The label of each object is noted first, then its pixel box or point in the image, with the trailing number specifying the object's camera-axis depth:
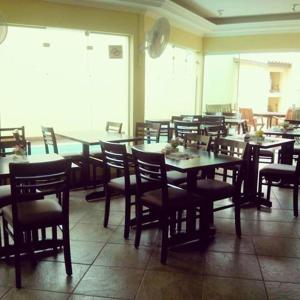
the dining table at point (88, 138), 4.18
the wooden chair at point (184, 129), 5.21
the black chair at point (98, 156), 4.45
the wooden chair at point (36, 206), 2.20
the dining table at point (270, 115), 8.63
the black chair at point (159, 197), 2.62
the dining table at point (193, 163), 2.79
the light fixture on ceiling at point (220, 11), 6.47
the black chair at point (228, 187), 2.98
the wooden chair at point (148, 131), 4.86
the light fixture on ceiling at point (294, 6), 5.97
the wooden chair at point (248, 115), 8.94
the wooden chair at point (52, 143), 4.23
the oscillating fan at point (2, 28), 3.45
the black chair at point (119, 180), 3.03
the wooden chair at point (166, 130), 5.23
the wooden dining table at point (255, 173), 3.92
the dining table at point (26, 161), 2.57
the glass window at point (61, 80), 5.08
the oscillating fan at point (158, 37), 4.70
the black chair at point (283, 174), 3.73
